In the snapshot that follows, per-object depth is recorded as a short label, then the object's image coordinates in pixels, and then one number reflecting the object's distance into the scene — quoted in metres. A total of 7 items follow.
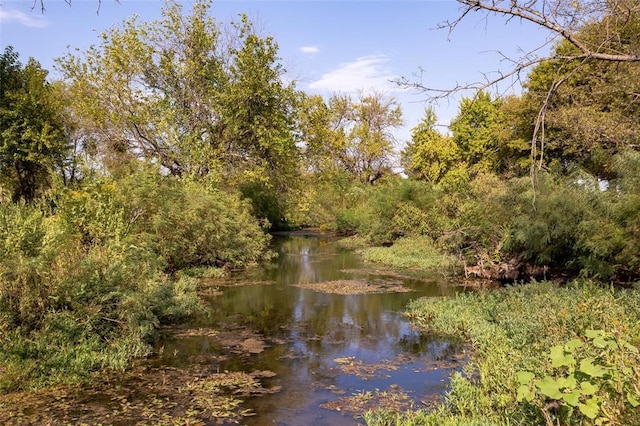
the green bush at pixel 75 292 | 7.19
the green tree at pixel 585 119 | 18.30
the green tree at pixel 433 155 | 36.19
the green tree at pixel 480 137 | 31.66
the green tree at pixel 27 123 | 21.00
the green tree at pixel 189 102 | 21.34
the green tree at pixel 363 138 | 44.06
